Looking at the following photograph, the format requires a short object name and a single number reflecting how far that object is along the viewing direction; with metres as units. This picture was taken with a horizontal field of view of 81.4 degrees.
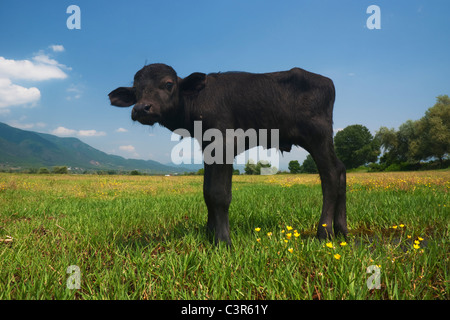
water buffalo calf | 3.52
